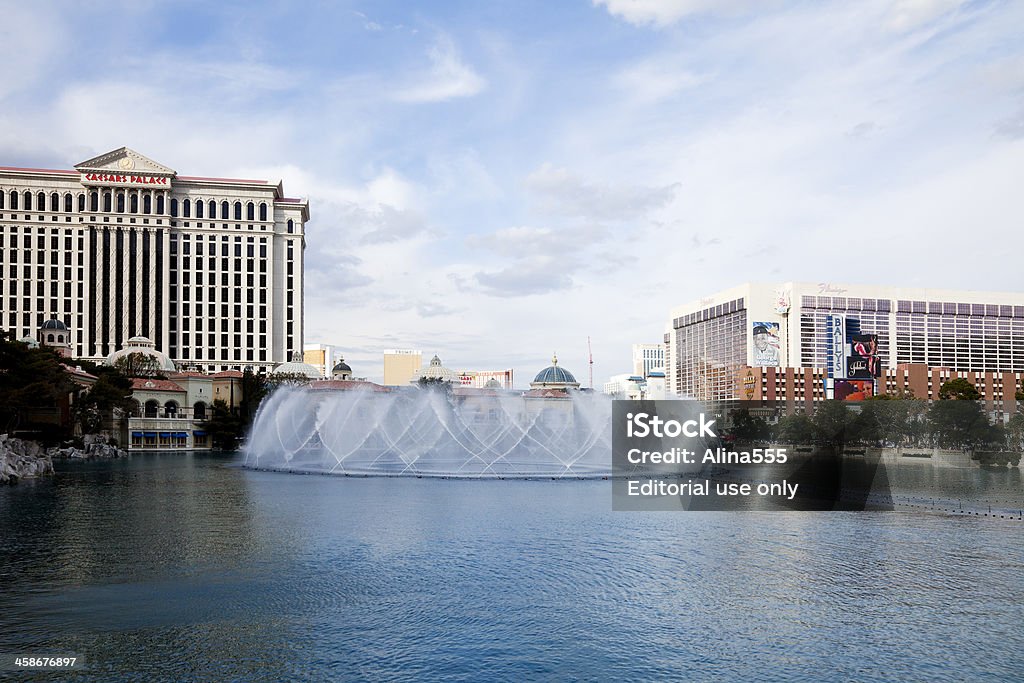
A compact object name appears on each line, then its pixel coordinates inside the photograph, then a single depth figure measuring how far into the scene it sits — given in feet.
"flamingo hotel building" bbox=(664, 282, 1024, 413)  362.70
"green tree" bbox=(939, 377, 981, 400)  383.45
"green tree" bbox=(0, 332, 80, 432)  245.45
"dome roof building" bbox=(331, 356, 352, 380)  538.06
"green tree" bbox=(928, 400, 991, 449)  328.08
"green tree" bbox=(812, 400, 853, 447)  397.80
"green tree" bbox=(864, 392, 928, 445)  361.71
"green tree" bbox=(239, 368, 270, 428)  451.53
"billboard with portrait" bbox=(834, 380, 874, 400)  643.45
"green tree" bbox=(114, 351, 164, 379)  455.63
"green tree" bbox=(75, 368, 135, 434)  342.85
